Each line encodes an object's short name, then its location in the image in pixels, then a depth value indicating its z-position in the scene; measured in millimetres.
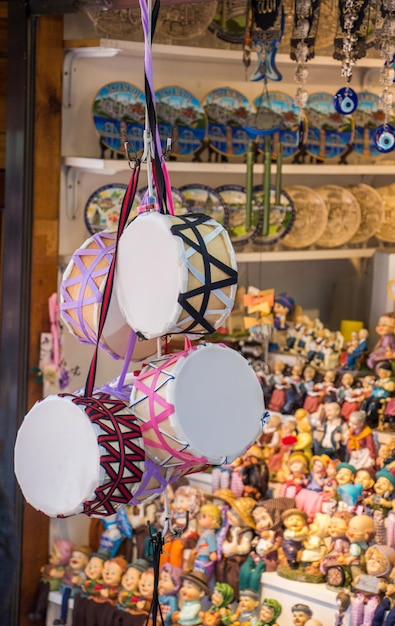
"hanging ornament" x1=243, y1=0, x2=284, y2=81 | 2842
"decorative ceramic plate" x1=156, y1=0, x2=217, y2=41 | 3131
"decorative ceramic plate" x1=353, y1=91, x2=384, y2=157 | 3301
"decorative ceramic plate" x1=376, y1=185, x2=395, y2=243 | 3242
